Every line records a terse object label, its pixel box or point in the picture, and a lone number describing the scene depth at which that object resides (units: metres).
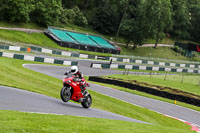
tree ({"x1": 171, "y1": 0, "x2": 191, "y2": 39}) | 94.94
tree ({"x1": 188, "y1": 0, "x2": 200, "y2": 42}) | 105.75
